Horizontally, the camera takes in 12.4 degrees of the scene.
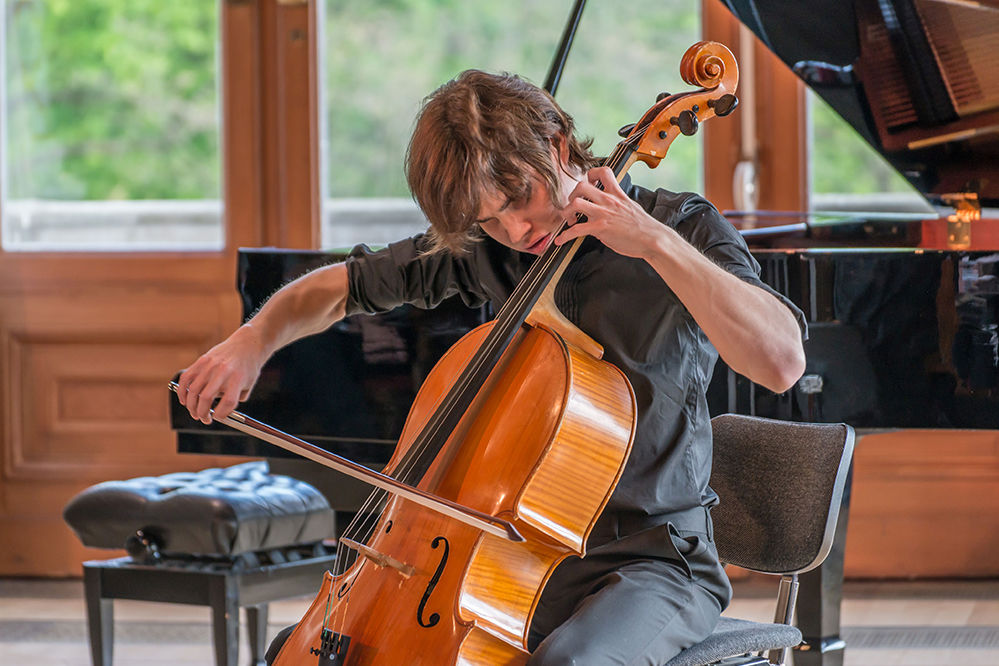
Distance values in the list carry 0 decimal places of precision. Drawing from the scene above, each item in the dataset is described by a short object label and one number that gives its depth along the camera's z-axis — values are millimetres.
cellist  6431
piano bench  7722
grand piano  7495
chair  6818
